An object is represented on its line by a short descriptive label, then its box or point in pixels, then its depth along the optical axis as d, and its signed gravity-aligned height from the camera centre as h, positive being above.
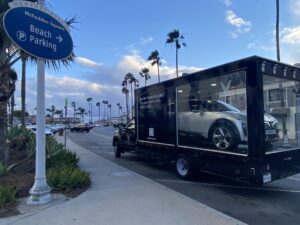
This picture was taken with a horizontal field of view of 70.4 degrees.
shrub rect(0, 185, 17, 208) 4.22 -1.56
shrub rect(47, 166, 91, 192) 5.02 -1.47
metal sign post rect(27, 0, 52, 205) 4.36 -0.78
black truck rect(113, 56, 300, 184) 4.78 -0.14
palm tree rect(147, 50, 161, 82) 41.32 +11.48
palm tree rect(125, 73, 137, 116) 62.73 +11.51
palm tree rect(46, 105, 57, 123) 88.89 +3.57
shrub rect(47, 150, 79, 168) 6.55 -1.35
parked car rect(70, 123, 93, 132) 35.79 -1.71
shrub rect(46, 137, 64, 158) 6.77 -0.98
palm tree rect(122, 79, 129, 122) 67.31 +8.92
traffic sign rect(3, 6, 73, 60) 4.12 +1.80
